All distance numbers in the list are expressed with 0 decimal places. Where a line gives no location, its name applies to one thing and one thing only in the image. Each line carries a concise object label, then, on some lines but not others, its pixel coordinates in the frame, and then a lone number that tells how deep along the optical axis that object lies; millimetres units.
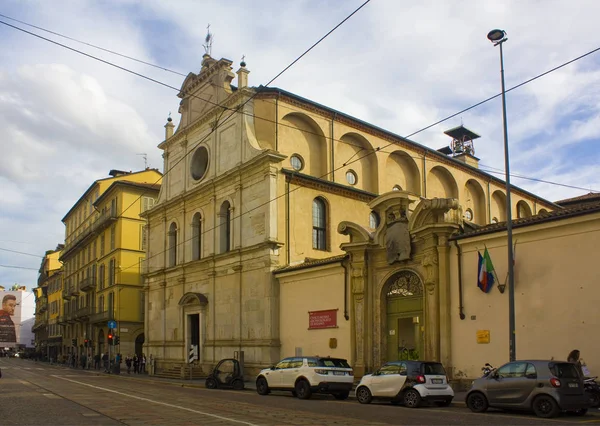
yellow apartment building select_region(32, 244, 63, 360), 82938
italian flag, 20219
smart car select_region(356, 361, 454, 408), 17312
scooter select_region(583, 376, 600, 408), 15633
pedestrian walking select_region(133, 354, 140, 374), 42906
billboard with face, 121000
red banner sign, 26719
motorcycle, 19438
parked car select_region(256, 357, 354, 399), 20125
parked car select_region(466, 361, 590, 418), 14195
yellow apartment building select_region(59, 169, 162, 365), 52281
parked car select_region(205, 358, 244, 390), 25953
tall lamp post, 17375
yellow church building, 20250
